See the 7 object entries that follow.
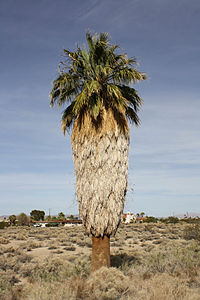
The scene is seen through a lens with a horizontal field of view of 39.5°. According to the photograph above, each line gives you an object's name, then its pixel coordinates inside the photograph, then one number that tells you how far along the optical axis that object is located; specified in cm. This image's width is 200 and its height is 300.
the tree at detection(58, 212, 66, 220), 10306
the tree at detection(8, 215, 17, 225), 7606
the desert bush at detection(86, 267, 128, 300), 795
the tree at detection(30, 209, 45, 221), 10281
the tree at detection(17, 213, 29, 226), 7338
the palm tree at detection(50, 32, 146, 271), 1033
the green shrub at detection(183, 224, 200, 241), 2703
